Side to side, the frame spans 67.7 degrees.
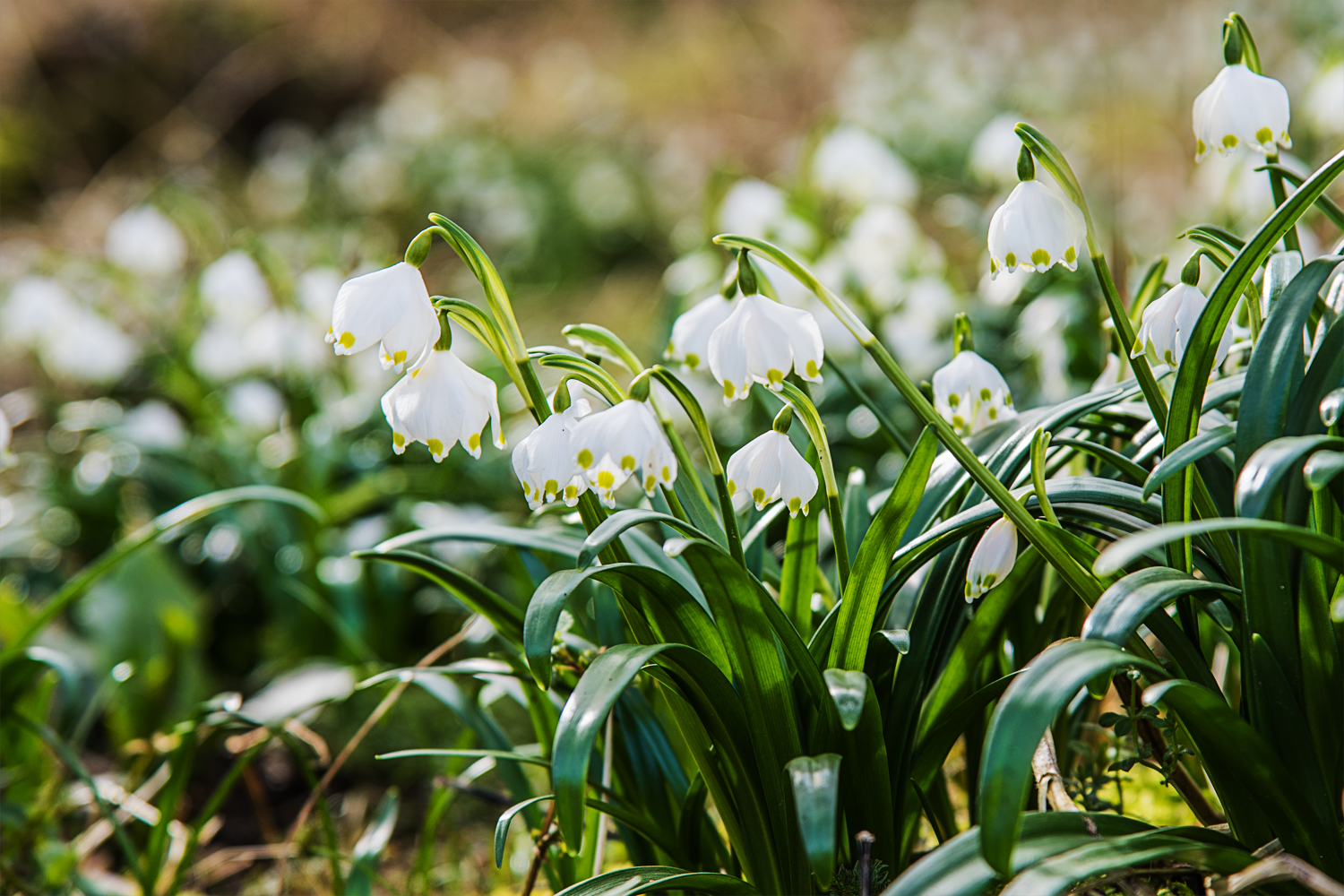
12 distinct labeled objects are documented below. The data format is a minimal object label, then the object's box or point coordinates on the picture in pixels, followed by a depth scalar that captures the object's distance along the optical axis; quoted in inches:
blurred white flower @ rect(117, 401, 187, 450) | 118.8
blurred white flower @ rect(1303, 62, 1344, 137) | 94.3
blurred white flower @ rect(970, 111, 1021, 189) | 123.0
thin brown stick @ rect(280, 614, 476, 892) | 62.3
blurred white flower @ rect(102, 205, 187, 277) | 144.9
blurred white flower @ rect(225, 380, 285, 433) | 129.9
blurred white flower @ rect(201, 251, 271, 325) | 127.1
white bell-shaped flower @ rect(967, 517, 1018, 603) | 44.6
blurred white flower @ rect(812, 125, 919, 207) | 135.2
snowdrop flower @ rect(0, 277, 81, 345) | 127.3
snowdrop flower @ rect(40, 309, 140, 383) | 133.1
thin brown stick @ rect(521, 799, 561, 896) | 52.1
